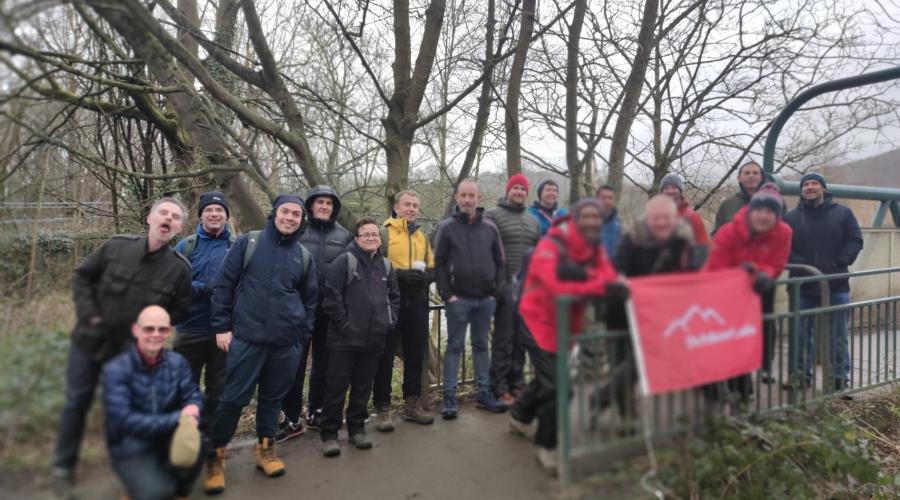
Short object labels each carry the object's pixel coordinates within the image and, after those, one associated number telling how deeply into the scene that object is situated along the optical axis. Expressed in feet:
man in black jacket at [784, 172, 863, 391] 15.28
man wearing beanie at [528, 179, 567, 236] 9.06
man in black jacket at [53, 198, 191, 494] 6.00
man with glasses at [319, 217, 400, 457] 12.46
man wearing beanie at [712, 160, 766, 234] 11.45
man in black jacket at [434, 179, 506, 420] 10.12
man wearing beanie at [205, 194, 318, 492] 11.37
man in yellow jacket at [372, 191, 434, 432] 13.80
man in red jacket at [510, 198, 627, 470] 6.75
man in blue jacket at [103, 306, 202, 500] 6.24
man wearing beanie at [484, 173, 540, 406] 9.60
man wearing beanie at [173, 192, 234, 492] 11.54
